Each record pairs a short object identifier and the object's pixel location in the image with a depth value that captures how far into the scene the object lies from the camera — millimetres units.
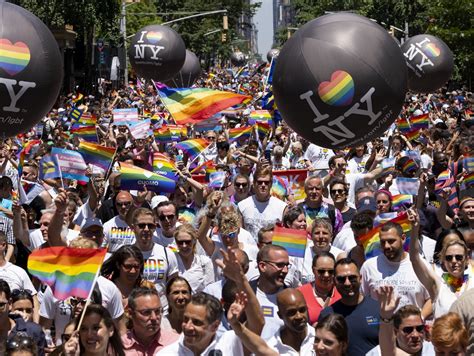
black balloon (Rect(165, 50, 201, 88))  22969
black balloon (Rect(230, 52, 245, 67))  88756
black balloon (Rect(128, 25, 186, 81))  19578
